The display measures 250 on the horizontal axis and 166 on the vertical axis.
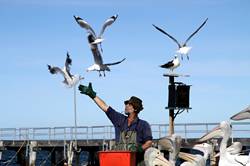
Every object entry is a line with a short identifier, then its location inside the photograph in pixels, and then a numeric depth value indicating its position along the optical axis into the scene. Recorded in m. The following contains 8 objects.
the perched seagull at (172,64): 15.92
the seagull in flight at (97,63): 11.09
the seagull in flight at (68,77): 10.91
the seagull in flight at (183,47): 16.52
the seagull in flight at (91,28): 12.29
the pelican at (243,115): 9.56
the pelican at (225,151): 10.06
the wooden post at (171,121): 14.61
